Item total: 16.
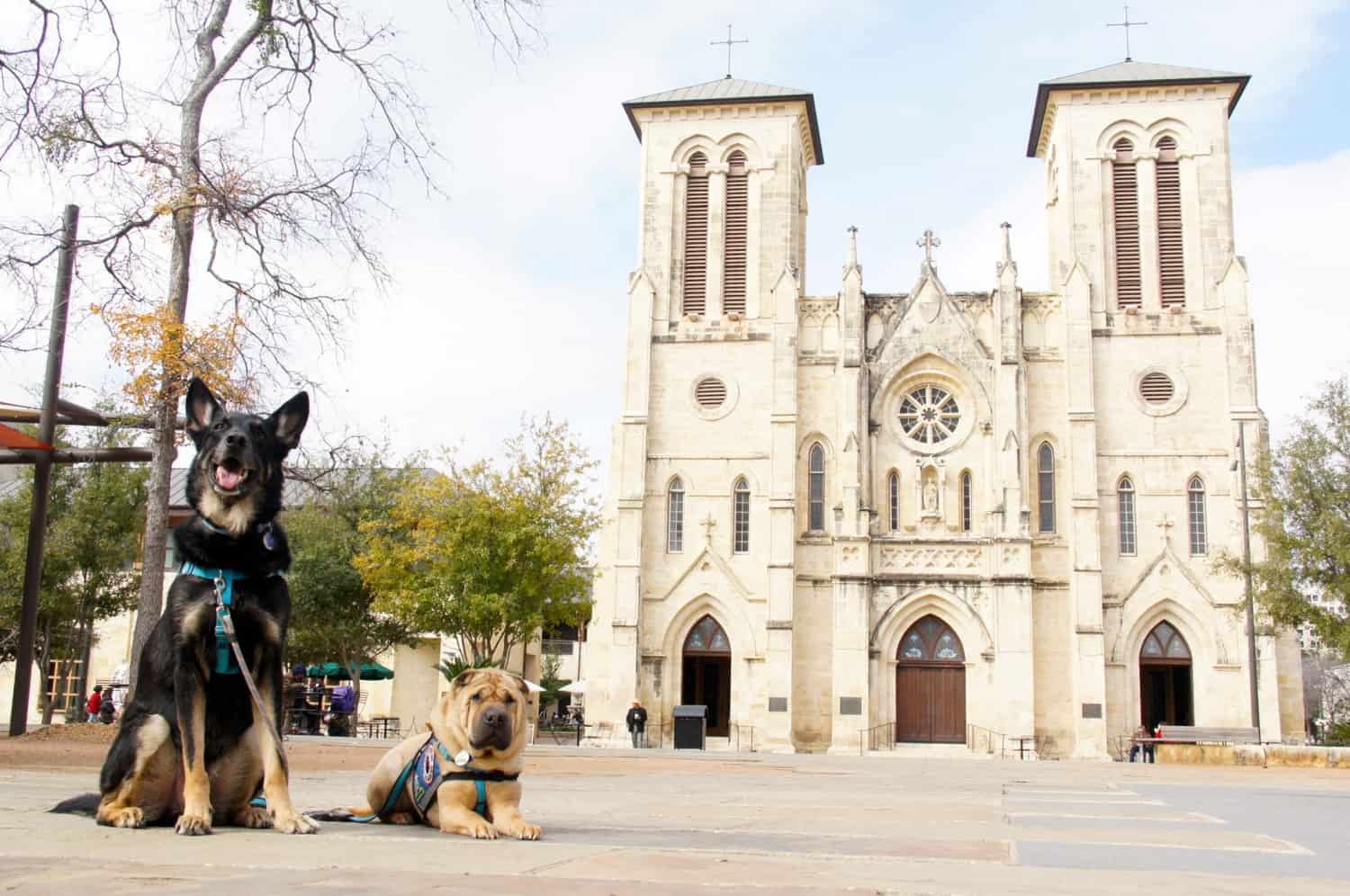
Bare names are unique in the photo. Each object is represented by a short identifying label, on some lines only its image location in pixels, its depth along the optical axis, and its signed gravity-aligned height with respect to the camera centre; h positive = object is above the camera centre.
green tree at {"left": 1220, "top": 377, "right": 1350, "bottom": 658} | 27.84 +3.59
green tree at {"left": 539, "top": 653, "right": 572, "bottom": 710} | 50.05 -0.47
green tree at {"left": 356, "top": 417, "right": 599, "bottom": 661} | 32.97 +2.98
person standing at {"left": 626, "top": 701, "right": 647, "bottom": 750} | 34.59 -1.31
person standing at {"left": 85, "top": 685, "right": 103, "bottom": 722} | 35.66 -1.25
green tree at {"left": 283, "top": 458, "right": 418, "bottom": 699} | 36.28 +2.32
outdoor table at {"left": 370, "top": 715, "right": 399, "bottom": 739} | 38.03 -1.79
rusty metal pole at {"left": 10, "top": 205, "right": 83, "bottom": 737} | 18.07 +1.69
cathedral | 35.97 +6.13
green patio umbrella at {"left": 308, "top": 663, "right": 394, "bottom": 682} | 40.34 -0.18
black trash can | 33.41 -1.45
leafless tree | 14.64 +5.25
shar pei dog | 6.07 -0.45
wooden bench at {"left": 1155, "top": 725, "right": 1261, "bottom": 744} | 32.38 -1.20
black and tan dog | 5.68 -0.03
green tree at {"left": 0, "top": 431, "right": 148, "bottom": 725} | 35.28 +3.11
